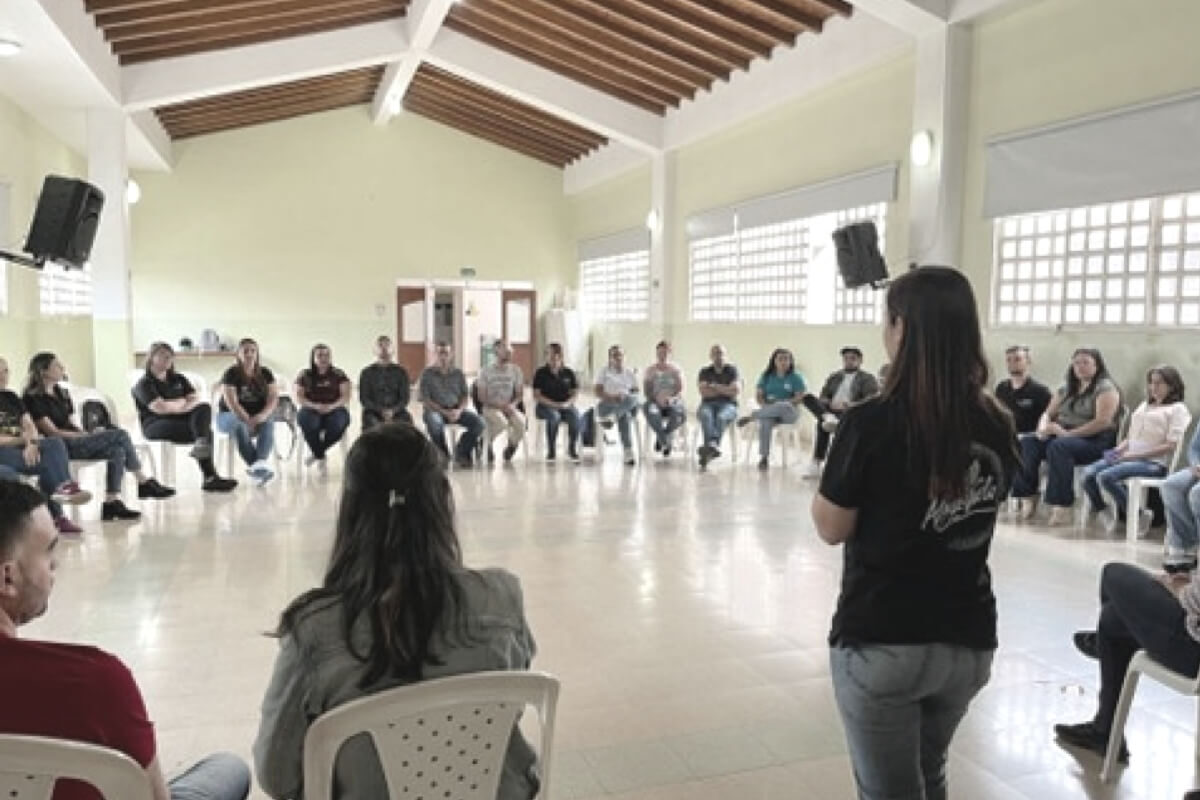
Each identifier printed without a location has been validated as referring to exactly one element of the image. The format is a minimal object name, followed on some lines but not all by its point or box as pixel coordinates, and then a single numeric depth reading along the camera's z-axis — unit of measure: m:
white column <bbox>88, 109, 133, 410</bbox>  8.98
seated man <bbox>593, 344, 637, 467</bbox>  7.84
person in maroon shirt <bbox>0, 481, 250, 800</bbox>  1.17
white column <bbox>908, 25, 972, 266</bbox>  6.59
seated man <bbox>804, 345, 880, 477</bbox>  6.96
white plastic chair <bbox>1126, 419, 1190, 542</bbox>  4.68
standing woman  1.43
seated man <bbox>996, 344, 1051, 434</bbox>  5.79
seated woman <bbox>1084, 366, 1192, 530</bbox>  4.92
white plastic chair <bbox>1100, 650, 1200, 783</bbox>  2.16
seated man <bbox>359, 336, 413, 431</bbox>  7.04
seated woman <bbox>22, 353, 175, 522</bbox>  5.20
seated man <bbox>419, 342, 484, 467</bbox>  7.28
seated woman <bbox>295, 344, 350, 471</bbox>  6.96
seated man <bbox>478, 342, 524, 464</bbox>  7.57
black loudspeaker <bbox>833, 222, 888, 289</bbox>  6.87
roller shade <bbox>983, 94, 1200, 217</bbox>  5.14
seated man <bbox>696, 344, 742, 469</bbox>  7.64
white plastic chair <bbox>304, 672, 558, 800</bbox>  1.21
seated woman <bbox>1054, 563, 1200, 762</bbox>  2.16
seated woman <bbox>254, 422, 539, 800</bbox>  1.34
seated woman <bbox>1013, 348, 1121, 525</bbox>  5.31
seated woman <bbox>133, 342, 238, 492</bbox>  6.19
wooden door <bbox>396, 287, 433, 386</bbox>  13.91
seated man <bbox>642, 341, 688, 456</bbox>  7.82
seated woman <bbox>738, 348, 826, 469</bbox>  7.58
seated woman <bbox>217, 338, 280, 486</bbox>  6.56
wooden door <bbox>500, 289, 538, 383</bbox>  14.68
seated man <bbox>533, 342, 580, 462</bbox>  7.75
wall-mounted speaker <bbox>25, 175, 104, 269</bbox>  6.49
